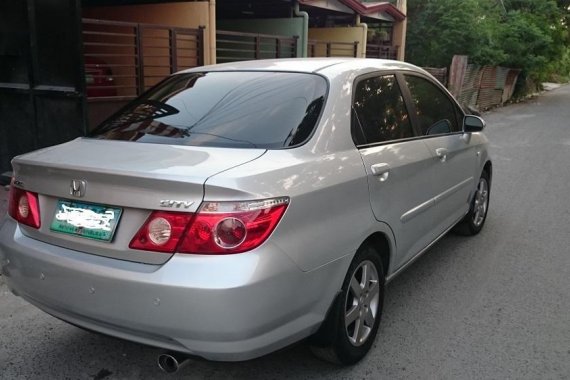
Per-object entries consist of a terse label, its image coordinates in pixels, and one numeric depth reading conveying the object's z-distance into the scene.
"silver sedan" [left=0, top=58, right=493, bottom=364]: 2.41
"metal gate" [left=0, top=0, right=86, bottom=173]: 6.25
